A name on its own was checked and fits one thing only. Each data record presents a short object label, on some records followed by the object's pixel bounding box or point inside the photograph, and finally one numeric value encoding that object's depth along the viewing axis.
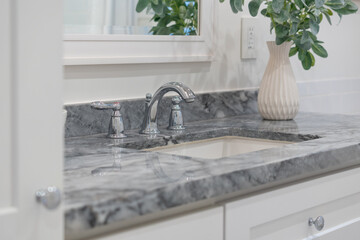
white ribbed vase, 1.88
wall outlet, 1.99
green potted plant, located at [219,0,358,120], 1.81
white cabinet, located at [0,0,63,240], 0.86
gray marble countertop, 1.06
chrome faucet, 1.62
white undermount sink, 1.66
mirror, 1.58
